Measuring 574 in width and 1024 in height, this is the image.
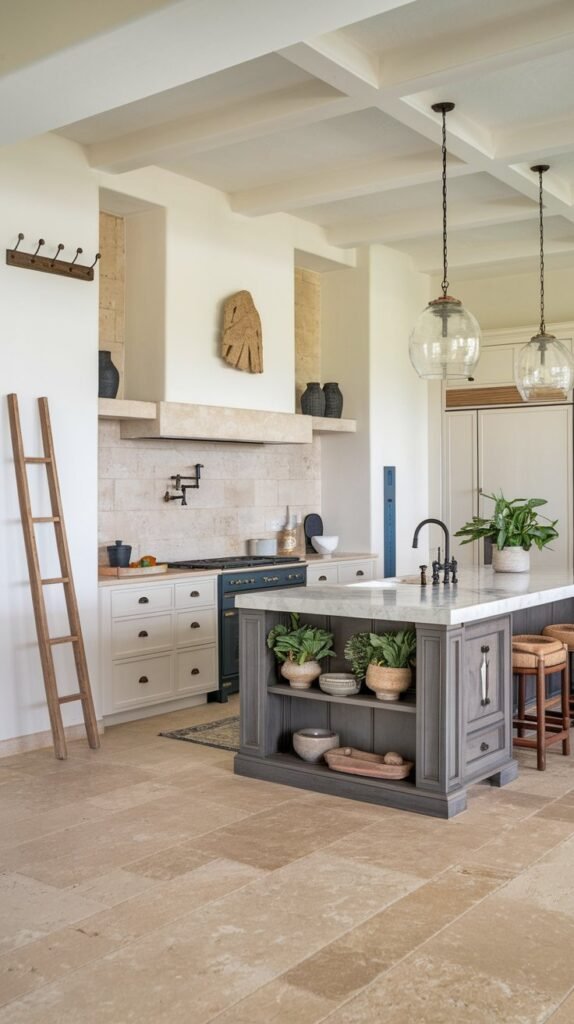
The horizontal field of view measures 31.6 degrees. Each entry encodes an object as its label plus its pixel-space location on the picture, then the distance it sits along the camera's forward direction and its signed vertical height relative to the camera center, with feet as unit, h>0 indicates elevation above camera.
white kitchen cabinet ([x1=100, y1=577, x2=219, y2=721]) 19.76 -2.94
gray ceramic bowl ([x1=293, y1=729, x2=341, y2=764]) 15.71 -3.83
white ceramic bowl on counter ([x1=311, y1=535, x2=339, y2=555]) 26.45 -1.23
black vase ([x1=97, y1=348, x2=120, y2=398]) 20.38 +2.45
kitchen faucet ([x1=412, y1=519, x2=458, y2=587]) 17.37 -1.24
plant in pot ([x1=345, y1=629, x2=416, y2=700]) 14.79 -2.45
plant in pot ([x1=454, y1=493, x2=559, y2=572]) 19.04 -0.69
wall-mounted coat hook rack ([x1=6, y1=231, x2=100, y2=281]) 17.75 +4.24
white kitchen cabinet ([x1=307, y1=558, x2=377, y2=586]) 24.80 -1.87
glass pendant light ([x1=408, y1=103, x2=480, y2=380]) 16.02 +2.47
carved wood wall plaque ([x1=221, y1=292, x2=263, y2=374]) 22.56 +3.69
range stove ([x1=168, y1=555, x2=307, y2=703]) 22.11 -2.02
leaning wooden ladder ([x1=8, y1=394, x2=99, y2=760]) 17.56 -1.64
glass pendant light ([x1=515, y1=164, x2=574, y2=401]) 18.99 +2.41
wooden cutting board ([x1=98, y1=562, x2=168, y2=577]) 20.42 -1.48
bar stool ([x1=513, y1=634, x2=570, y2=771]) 16.72 -3.10
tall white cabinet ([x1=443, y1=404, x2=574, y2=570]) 27.40 +0.91
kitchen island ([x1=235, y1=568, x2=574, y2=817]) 14.29 -3.04
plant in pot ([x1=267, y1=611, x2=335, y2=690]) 15.69 -2.39
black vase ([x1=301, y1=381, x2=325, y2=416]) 26.43 +2.54
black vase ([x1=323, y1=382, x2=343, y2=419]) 27.02 +2.62
